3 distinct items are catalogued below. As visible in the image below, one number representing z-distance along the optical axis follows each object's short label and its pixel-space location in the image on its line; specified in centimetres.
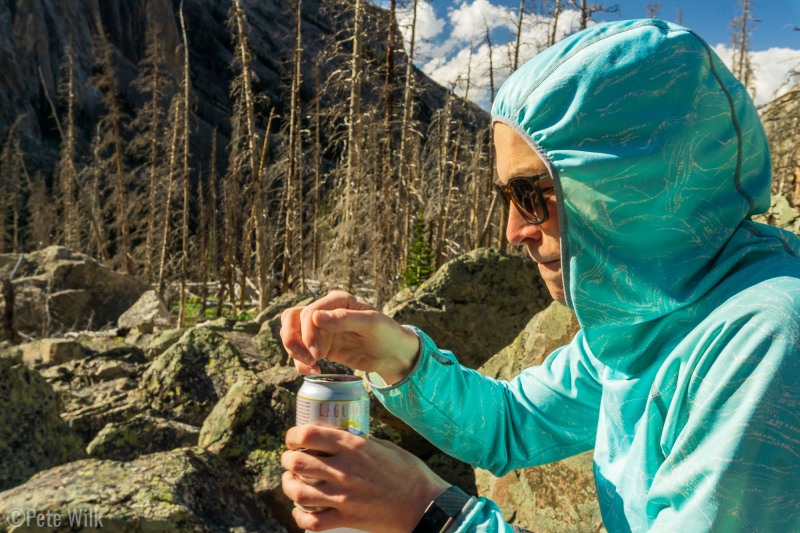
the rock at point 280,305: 1064
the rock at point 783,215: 456
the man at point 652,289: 105
